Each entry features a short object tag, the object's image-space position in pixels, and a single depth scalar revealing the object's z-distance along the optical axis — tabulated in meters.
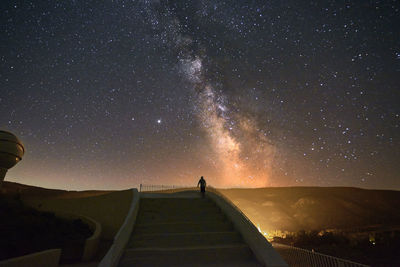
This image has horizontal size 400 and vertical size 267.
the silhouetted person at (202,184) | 12.27
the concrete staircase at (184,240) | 5.22
